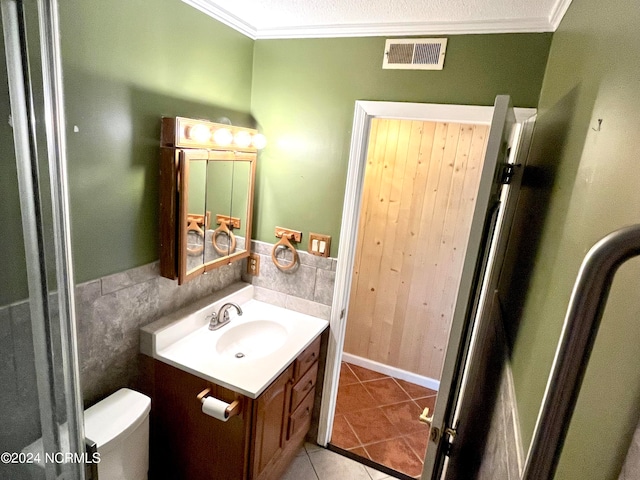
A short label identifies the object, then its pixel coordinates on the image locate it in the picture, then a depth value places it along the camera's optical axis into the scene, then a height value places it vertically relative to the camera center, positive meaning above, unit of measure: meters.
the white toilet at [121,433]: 1.39 -1.09
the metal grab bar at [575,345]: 0.37 -0.17
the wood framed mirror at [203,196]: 1.65 -0.24
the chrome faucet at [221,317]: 2.01 -0.90
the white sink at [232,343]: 1.65 -0.96
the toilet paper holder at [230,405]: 1.56 -1.06
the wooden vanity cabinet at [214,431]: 1.66 -1.29
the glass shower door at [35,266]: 0.70 -0.29
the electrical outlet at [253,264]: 2.37 -0.70
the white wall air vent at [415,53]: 1.78 +0.54
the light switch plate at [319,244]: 2.16 -0.49
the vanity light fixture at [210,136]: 1.62 +0.06
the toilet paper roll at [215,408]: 1.56 -1.07
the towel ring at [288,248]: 2.24 -0.57
